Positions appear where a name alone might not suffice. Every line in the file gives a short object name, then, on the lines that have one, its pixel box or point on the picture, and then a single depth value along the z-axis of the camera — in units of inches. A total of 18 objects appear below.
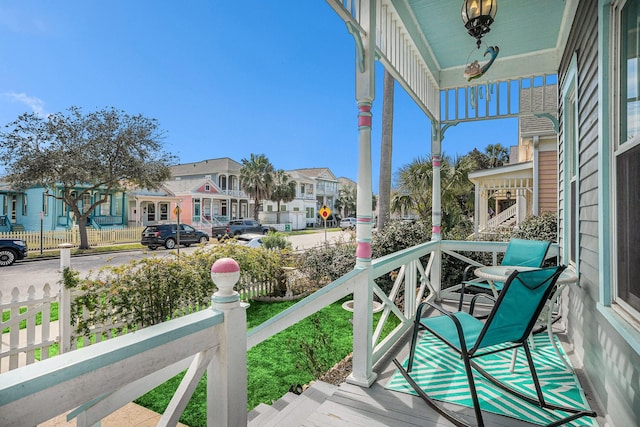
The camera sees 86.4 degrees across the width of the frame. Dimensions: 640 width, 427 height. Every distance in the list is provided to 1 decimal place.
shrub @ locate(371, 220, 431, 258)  220.2
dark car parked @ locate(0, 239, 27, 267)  382.9
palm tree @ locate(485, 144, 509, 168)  1198.6
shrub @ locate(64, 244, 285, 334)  143.8
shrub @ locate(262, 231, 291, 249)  361.4
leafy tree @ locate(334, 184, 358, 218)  1676.9
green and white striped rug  79.0
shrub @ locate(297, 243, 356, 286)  241.6
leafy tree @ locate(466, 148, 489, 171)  1197.1
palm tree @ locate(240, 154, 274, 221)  1128.8
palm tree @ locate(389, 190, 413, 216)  426.3
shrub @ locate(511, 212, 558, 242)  209.9
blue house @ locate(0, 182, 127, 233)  663.1
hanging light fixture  93.8
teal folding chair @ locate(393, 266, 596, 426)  73.4
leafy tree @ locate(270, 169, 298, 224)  1176.2
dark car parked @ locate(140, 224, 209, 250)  583.2
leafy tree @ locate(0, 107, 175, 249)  542.3
